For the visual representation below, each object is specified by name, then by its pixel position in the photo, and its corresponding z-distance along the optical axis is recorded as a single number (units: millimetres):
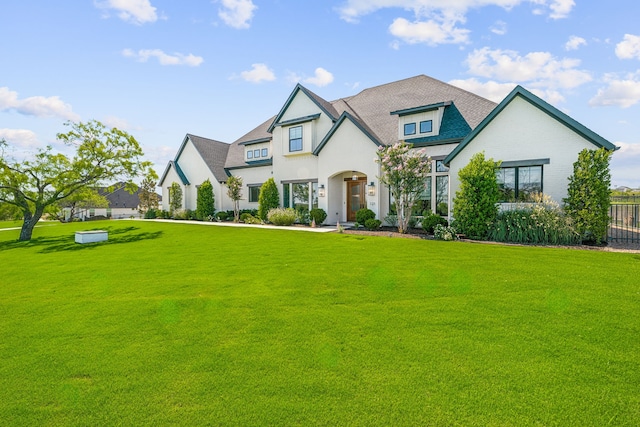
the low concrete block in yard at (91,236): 13890
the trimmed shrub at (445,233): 11918
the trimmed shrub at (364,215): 16531
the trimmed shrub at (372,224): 15695
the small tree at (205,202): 25155
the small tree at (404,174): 14078
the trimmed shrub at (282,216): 18797
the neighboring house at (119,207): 53350
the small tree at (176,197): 27922
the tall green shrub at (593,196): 10586
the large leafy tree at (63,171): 16391
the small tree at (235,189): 22703
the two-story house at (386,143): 12711
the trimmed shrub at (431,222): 13992
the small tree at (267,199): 21359
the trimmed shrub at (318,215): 18359
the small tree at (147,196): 37938
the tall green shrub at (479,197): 11977
